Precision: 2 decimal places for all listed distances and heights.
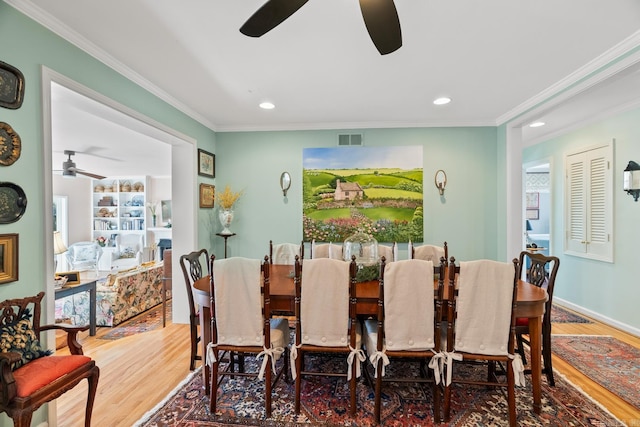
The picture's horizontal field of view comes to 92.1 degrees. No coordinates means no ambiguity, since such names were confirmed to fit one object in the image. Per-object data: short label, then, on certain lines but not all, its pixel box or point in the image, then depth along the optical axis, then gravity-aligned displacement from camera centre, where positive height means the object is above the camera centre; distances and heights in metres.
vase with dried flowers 4.07 +0.06
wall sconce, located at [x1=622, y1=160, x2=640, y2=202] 3.35 +0.35
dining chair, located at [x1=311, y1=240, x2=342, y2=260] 3.13 -0.41
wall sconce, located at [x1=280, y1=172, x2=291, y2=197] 4.25 +0.42
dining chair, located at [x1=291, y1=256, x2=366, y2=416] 2.00 -0.67
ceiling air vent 4.15 +0.97
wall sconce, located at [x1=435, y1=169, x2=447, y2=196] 4.06 +0.40
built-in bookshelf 7.87 +0.15
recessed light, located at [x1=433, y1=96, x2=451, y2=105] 3.26 +1.19
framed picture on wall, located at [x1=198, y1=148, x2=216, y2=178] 3.91 +0.64
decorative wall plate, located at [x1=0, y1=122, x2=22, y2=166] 1.69 +0.38
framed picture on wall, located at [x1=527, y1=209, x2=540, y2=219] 7.06 -0.05
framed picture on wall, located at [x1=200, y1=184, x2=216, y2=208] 3.95 +0.22
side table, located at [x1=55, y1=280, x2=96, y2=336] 3.39 -0.94
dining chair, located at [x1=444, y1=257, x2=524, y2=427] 1.93 -0.68
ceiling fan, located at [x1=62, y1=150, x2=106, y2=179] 4.88 +0.71
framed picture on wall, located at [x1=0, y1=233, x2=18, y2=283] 1.70 -0.26
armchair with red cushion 1.46 -0.83
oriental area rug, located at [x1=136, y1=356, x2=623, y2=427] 2.04 -1.39
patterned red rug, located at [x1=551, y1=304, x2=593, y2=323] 3.89 -1.38
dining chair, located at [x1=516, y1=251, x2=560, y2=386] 2.32 -0.85
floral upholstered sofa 3.80 -1.08
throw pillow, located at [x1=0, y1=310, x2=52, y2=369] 1.60 -0.68
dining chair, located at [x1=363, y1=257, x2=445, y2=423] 1.94 -0.68
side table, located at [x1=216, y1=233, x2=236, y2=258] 4.07 -0.33
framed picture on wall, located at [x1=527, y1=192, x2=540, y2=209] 7.05 +0.23
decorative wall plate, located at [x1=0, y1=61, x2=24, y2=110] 1.69 +0.70
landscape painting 4.09 +0.25
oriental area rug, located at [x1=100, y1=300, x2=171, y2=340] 3.59 -1.42
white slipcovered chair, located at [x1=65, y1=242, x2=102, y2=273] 6.95 -1.00
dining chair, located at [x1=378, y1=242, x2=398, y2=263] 3.15 -0.42
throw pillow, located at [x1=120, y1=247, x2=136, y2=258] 7.69 -1.03
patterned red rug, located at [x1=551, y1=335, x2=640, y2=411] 2.43 -1.38
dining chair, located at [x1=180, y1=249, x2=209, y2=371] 2.65 -0.91
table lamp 3.23 -0.36
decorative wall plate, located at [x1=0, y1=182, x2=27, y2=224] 1.69 +0.06
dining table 2.05 -0.66
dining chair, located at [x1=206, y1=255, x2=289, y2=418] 2.05 -0.69
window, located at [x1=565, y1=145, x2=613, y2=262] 3.77 +0.10
